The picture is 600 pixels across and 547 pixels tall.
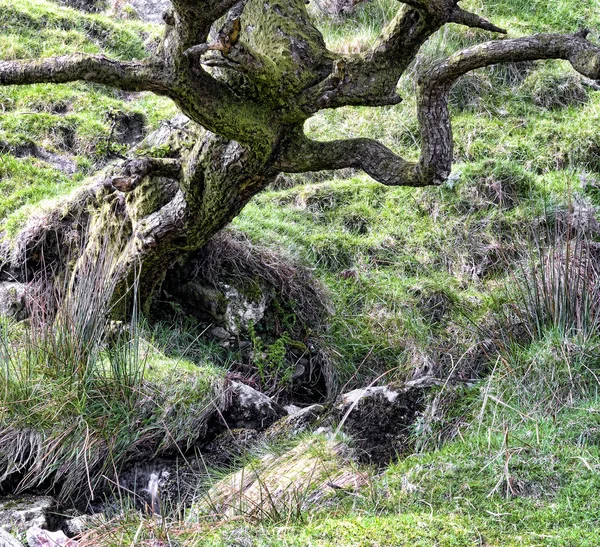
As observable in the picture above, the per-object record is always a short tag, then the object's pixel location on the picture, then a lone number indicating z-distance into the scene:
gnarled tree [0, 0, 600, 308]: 8.05
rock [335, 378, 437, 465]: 8.66
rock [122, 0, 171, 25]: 20.78
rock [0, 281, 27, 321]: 10.86
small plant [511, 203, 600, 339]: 9.10
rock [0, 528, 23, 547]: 6.58
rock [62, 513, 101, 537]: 7.38
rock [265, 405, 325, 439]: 9.25
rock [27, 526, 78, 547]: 6.98
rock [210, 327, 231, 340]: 11.55
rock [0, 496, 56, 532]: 7.50
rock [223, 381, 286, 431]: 9.72
